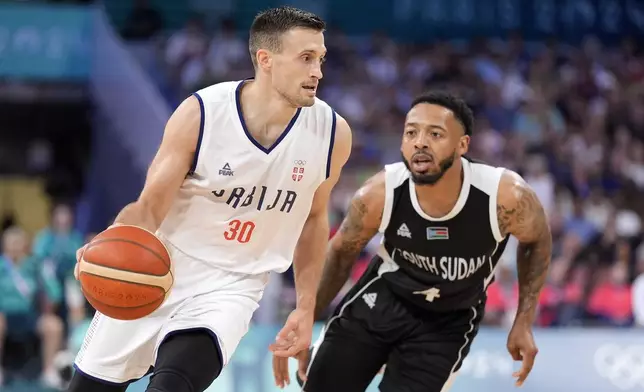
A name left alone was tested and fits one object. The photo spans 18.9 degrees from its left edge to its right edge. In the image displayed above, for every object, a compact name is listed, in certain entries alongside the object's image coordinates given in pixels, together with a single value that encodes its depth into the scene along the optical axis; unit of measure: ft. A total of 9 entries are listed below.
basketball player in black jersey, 31.31
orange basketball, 24.44
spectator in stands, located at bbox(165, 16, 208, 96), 83.88
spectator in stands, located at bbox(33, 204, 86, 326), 59.33
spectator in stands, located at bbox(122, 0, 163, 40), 91.47
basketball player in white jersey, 26.60
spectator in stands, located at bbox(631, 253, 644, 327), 60.49
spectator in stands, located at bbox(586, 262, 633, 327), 62.57
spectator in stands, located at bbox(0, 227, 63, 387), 57.52
